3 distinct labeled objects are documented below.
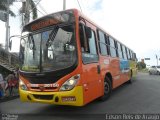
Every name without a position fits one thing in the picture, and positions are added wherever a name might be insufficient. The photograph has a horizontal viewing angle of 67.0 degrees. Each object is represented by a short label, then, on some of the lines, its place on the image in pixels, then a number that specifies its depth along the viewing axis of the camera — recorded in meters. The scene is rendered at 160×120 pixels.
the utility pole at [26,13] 10.24
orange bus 3.42
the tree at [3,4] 12.41
